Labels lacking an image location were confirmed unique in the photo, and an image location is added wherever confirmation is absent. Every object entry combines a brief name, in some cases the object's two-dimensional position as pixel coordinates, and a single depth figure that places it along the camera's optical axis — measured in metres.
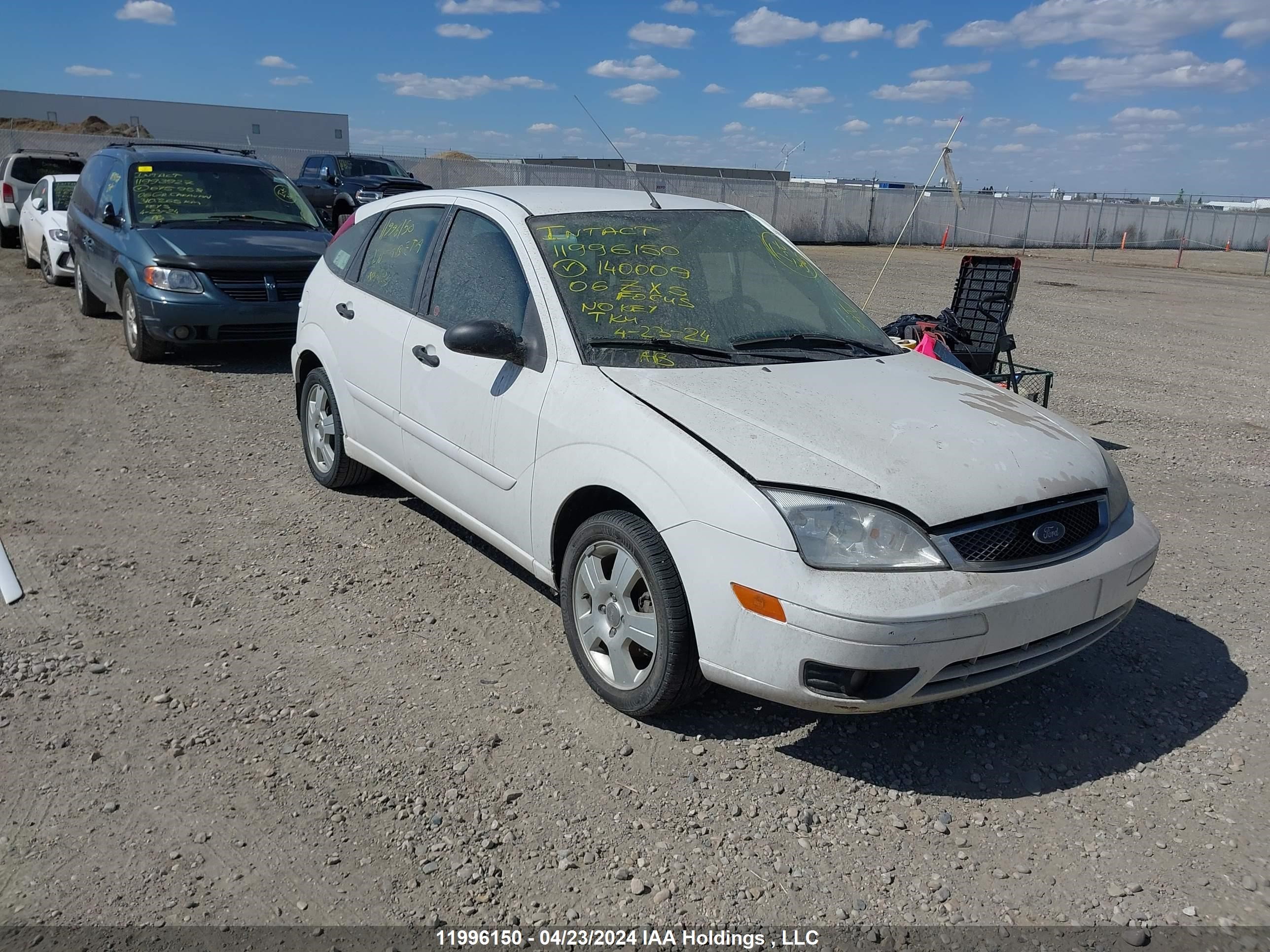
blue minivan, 9.19
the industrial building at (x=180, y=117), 63.19
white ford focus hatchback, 3.11
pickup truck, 23.67
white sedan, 14.27
